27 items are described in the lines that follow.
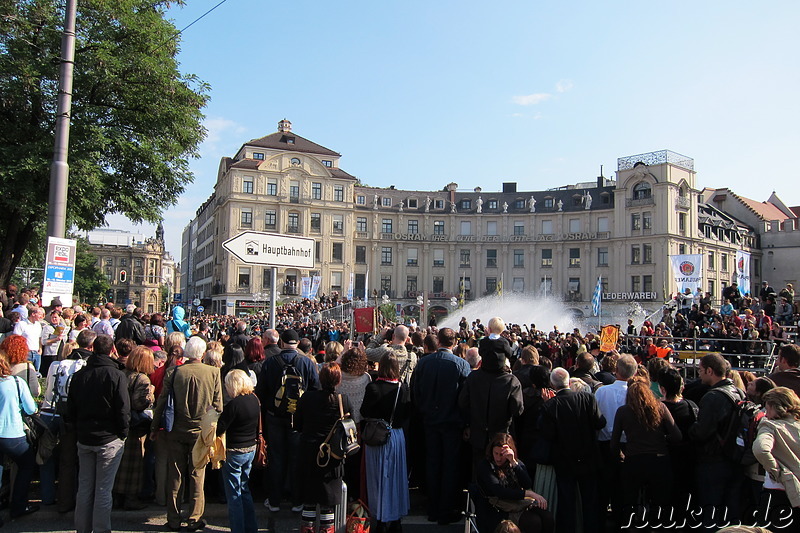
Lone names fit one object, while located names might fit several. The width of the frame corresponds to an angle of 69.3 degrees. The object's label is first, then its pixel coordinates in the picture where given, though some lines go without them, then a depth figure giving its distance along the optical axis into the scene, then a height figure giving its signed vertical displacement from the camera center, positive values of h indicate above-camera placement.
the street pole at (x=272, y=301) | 8.98 +0.04
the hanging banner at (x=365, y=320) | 16.56 -0.39
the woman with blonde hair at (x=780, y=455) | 5.06 -1.23
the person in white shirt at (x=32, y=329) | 11.05 -0.58
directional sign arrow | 9.00 +0.89
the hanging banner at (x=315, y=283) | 46.29 +1.79
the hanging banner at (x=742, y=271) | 26.72 +2.07
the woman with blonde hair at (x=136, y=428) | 6.76 -1.53
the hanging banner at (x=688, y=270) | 29.02 +2.17
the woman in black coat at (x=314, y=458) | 6.06 -1.62
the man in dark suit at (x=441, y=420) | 6.94 -1.34
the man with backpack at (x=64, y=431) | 6.82 -1.55
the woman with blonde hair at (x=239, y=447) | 6.18 -1.55
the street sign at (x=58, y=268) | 9.61 +0.54
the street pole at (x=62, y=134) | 9.67 +2.79
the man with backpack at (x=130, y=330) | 11.00 -0.55
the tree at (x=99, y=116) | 18.83 +6.65
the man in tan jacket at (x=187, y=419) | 6.50 -1.30
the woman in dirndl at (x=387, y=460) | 6.44 -1.72
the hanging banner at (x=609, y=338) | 18.66 -0.87
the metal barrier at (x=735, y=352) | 16.77 -1.17
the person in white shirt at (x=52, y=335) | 11.74 -0.74
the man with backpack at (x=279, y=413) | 7.09 -1.34
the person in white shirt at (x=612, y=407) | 6.55 -1.11
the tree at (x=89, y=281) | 97.28 +3.47
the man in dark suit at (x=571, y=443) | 6.00 -1.37
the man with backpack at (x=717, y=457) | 5.81 -1.46
